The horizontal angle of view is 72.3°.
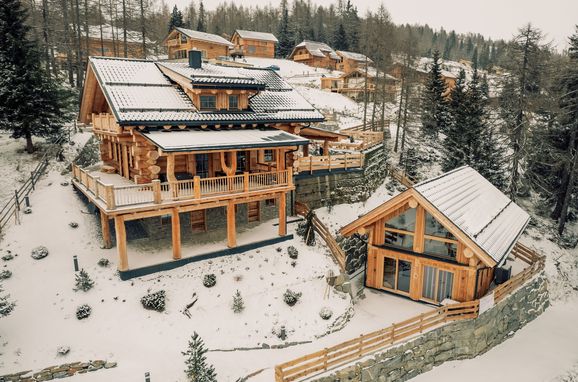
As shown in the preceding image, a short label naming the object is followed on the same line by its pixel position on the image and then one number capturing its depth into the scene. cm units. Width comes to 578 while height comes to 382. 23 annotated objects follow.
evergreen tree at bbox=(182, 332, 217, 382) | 1271
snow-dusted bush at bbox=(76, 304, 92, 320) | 1530
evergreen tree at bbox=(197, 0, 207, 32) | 8106
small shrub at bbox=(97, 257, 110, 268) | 1780
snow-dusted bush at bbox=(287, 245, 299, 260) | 2020
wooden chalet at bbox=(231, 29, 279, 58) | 7319
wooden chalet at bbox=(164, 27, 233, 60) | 6025
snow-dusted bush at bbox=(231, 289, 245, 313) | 1662
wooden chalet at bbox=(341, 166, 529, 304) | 1670
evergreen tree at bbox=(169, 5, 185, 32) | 7356
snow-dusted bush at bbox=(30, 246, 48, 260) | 1784
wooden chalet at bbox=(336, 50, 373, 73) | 7312
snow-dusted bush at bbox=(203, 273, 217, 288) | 1759
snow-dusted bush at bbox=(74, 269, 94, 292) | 1641
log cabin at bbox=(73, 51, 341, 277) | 1756
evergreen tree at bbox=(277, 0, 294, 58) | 8669
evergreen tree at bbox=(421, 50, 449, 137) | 4134
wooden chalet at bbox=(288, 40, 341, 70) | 7519
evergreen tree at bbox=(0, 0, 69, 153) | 2369
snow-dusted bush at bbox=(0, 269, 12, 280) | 1659
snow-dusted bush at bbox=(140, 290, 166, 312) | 1603
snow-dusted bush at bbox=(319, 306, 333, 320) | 1689
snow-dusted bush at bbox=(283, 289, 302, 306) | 1731
